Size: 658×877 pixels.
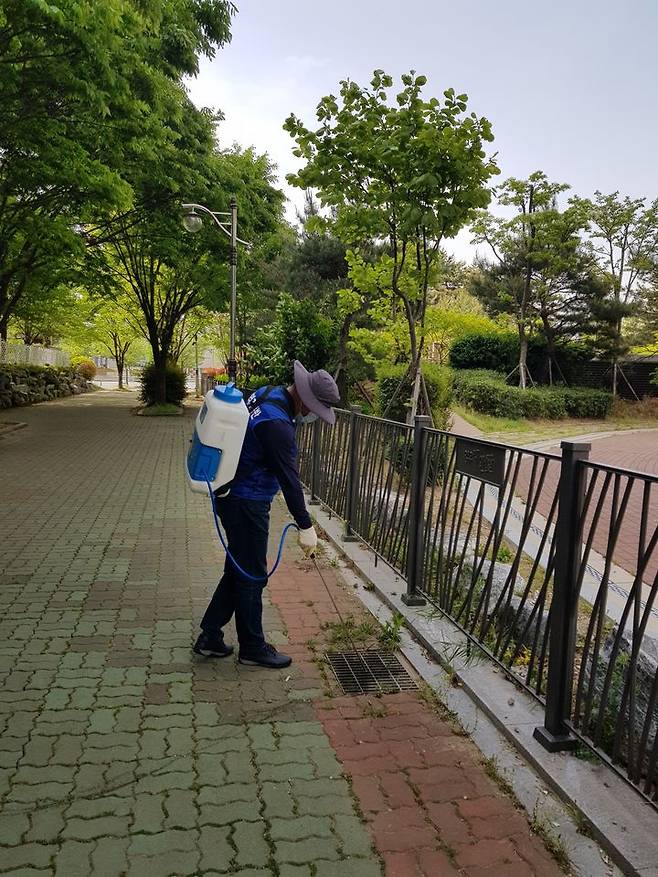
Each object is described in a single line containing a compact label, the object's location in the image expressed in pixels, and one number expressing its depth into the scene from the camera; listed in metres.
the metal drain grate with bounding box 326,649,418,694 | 3.58
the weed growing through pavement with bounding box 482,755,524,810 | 2.63
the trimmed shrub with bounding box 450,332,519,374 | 25.64
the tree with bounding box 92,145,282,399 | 15.14
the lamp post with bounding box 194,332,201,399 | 42.72
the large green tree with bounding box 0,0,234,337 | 8.09
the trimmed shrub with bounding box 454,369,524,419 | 21.98
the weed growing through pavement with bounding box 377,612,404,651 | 4.15
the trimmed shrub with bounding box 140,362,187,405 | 26.95
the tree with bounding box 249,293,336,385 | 15.79
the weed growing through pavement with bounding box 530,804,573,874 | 2.27
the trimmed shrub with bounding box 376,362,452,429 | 10.35
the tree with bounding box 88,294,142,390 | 32.78
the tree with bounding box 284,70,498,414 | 7.72
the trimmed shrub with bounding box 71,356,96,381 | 42.41
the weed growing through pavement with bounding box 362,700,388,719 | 3.26
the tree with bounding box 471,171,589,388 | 24.06
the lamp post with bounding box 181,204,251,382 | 14.86
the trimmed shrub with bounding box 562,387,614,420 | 24.45
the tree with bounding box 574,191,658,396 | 25.70
